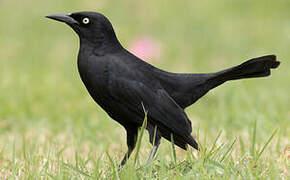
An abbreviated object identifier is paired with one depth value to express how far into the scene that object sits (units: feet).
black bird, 29.88
